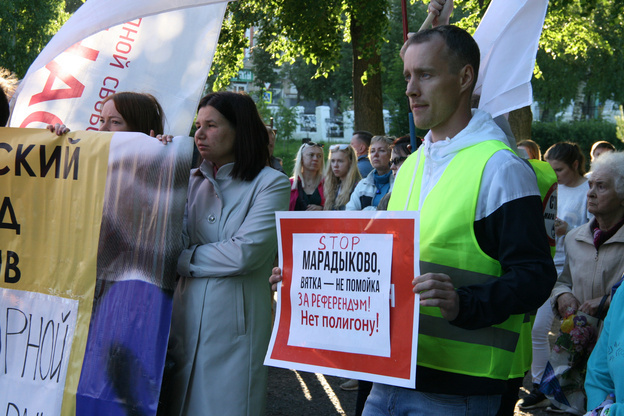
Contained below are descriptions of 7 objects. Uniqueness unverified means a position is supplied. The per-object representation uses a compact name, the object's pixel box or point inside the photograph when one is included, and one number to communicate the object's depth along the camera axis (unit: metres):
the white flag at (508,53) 2.73
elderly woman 4.47
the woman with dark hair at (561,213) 5.65
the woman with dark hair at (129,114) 3.48
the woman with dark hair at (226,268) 3.12
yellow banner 3.18
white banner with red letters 4.12
